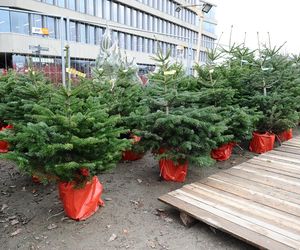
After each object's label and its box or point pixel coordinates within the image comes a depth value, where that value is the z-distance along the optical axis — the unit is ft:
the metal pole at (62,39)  18.79
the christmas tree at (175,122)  11.96
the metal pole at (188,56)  28.98
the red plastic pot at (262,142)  18.29
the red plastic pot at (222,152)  16.35
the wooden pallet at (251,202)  8.36
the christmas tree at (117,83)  14.78
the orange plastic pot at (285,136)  20.74
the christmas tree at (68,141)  8.64
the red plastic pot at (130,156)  15.60
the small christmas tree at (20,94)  13.24
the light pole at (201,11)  21.15
